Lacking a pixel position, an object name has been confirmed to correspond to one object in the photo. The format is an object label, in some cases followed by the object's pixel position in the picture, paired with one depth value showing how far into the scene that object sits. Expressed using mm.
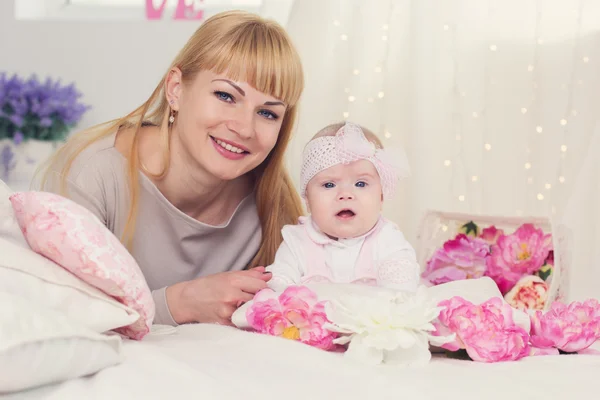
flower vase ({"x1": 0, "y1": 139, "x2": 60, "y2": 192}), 2775
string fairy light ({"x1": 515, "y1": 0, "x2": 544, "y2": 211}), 2564
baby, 1555
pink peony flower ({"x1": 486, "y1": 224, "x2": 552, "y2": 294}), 2043
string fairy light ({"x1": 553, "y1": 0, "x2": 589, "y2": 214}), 2521
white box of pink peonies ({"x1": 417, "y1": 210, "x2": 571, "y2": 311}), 1959
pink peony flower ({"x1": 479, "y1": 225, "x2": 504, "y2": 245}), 2219
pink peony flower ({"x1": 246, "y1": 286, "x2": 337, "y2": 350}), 1152
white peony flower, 1032
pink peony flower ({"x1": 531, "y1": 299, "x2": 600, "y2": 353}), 1163
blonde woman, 1632
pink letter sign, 3012
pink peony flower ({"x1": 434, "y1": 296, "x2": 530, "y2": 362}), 1097
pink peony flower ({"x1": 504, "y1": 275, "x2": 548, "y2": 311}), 1933
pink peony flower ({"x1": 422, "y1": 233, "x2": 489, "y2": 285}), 2055
